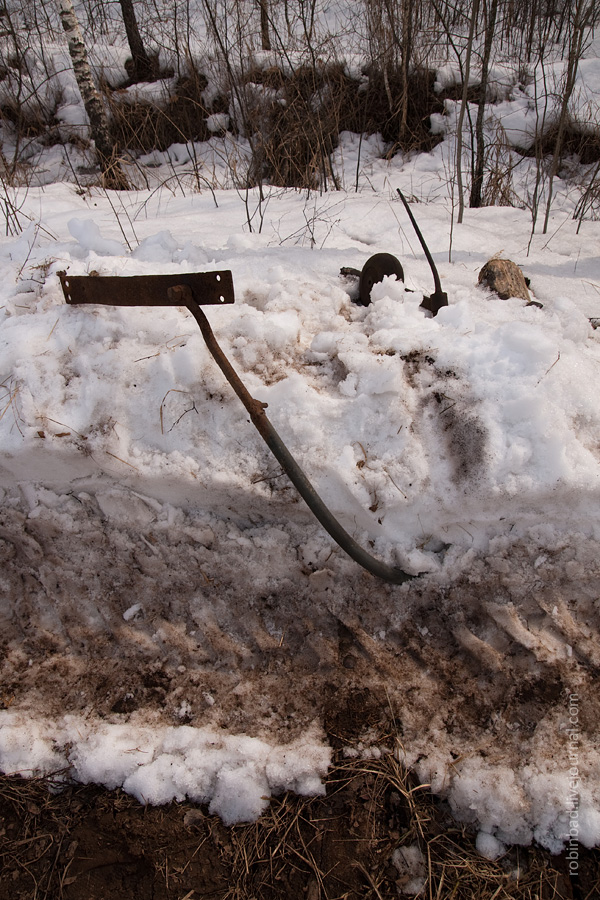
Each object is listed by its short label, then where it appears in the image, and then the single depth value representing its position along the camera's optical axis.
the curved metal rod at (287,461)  1.55
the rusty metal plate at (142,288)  1.62
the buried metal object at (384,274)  2.30
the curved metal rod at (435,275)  2.29
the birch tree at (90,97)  5.26
